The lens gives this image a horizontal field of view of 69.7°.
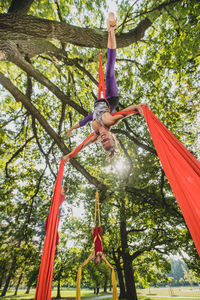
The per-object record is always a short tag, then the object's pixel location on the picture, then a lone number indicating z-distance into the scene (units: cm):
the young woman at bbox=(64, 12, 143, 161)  223
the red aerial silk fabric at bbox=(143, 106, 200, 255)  99
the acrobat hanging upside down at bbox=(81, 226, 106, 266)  489
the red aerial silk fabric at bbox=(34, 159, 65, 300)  156
